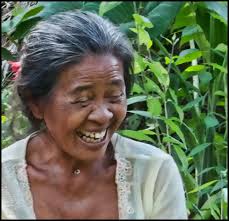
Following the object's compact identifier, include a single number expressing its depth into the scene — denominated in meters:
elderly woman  1.91
